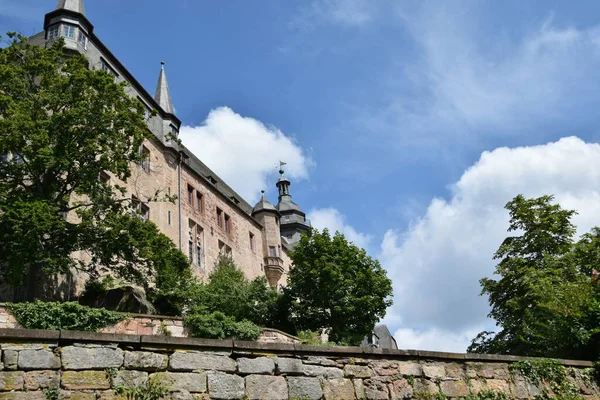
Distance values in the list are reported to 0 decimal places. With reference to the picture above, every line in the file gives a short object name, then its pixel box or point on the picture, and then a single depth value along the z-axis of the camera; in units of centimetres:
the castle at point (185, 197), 2886
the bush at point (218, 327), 1930
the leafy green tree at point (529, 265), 2320
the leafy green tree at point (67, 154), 1909
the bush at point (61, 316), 1644
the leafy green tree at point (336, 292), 2862
